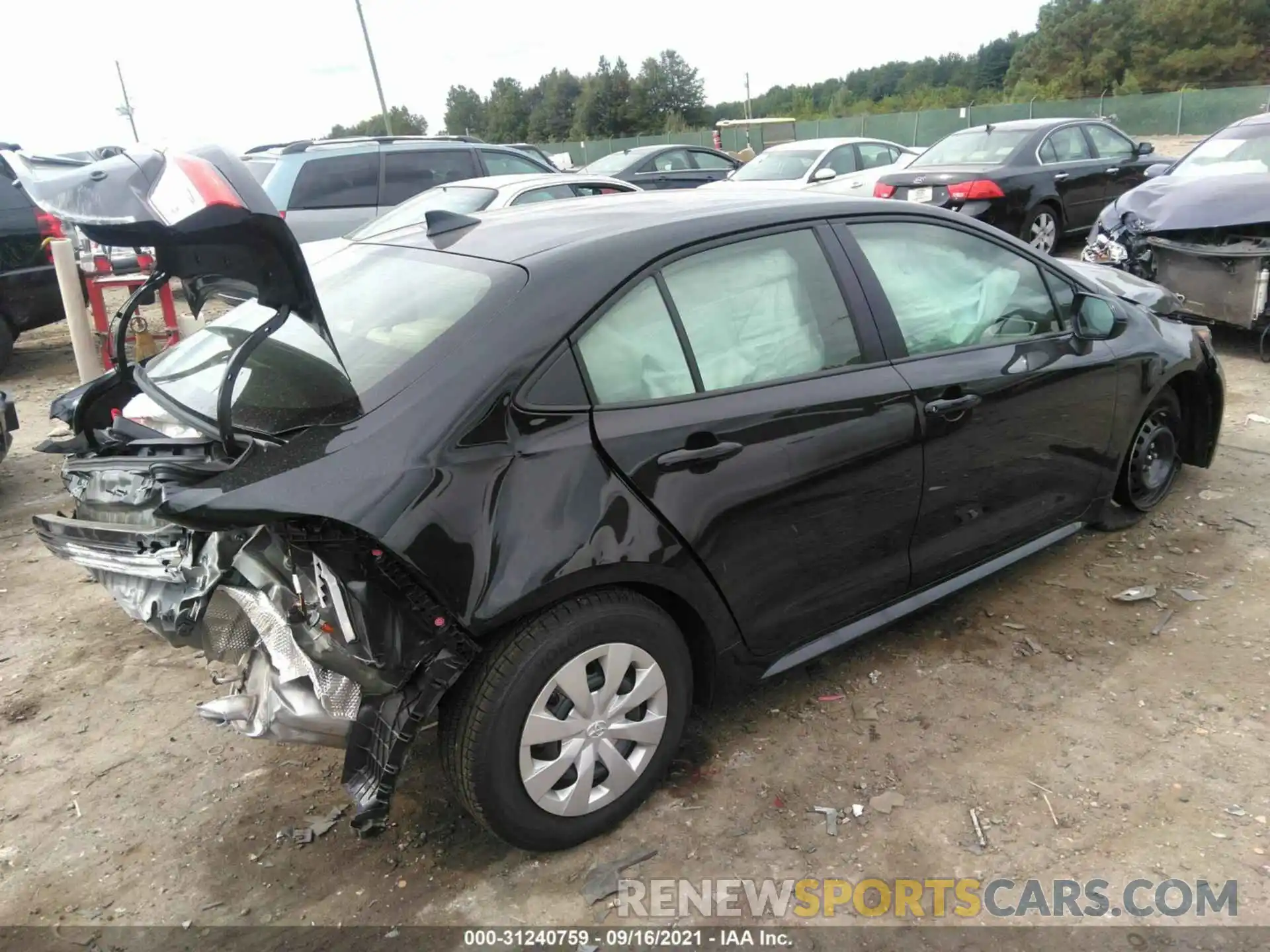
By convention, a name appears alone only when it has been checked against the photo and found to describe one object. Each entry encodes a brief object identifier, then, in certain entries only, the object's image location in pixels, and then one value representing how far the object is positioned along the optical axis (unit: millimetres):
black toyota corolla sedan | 2166
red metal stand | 7770
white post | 6773
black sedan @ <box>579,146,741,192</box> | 13570
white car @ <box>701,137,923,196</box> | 11922
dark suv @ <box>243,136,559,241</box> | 9180
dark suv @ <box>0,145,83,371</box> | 8305
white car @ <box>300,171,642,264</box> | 7436
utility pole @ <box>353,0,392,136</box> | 29766
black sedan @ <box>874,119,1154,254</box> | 9453
